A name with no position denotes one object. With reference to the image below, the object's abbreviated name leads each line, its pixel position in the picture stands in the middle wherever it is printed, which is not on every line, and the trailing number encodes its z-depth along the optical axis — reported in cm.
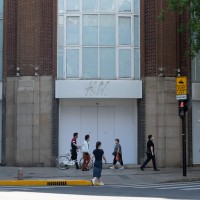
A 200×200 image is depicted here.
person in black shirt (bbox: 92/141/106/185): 1856
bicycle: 2445
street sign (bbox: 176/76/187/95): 2172
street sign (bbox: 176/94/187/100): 2162
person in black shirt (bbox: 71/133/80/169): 2445
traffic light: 2144
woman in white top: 2341
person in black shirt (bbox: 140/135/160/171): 2370
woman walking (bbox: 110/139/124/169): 2456
